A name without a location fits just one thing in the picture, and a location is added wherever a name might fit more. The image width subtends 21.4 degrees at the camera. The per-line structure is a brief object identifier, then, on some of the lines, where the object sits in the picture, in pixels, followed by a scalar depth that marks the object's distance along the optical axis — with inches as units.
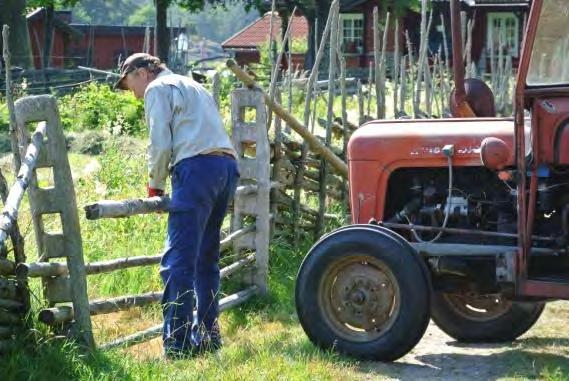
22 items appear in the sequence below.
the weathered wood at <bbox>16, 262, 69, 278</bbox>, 277.6
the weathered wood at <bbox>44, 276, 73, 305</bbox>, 292.4
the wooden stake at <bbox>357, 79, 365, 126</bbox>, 638.1
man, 311.4
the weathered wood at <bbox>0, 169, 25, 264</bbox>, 276.6
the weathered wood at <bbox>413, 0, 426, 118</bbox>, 688.1
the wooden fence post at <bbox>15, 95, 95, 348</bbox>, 290.1
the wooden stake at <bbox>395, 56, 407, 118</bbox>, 676.6
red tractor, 308.7
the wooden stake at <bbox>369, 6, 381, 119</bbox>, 611.7
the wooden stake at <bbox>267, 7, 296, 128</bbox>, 467.7
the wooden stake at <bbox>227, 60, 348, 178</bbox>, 401.9
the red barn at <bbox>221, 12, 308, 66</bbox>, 2936.9
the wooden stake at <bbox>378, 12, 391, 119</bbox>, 610.9
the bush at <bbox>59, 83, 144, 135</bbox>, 950.5
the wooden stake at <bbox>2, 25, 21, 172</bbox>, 375.6
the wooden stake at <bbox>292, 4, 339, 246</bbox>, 490.6
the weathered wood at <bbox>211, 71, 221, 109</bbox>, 432.7
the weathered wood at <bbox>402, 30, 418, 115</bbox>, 730.9
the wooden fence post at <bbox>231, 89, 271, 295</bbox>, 419.6
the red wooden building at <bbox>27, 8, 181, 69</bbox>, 2625.0
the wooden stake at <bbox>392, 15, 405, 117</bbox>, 720.1
